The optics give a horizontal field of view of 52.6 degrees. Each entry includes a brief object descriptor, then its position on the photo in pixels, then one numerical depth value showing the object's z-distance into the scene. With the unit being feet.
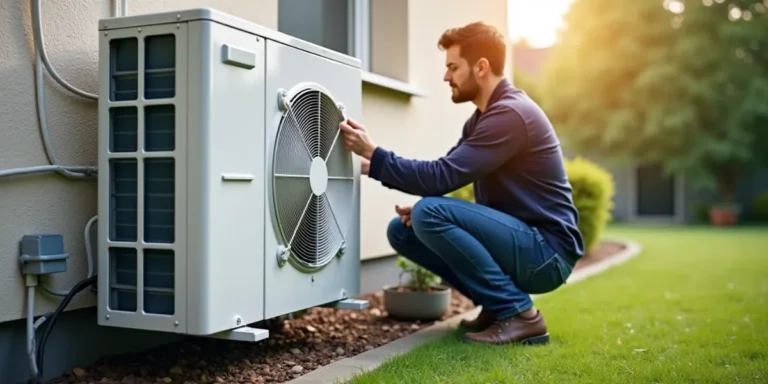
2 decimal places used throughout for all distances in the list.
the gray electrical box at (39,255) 7.13
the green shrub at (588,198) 24.50
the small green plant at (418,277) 12.41
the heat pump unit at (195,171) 6.93
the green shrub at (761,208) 58.80
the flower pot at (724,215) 55.36
